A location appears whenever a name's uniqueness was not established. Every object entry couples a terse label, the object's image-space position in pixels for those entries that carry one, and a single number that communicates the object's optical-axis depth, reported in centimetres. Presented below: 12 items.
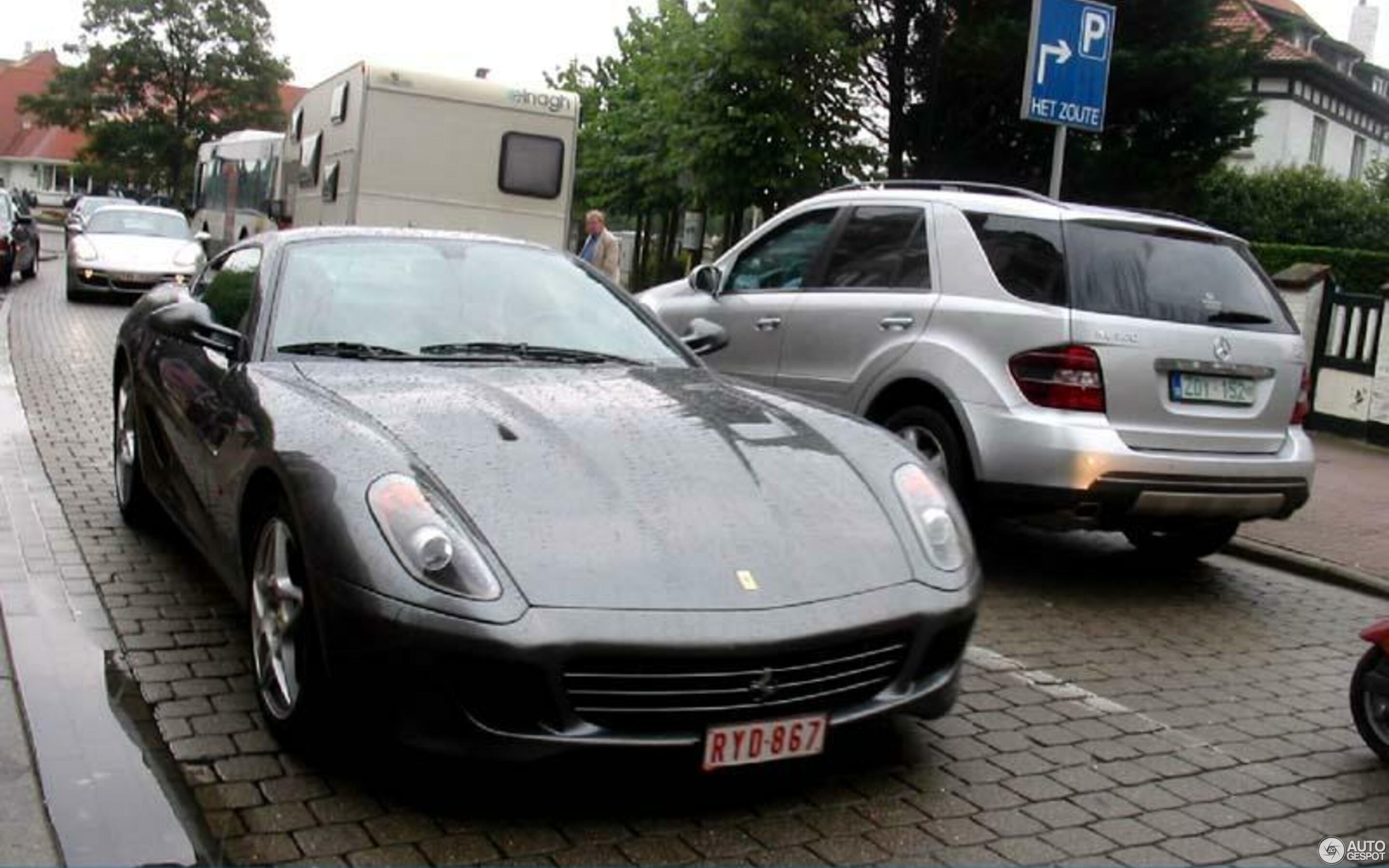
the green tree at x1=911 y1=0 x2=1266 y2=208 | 1728
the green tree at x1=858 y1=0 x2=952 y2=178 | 1798
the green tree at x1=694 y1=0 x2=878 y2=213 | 1627
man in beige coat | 1446
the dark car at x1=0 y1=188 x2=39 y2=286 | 2014
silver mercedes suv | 599
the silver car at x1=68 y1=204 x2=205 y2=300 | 1841
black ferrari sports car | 325
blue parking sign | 975
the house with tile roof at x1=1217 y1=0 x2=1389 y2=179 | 3312
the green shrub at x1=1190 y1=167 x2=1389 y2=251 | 2364
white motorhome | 1458
